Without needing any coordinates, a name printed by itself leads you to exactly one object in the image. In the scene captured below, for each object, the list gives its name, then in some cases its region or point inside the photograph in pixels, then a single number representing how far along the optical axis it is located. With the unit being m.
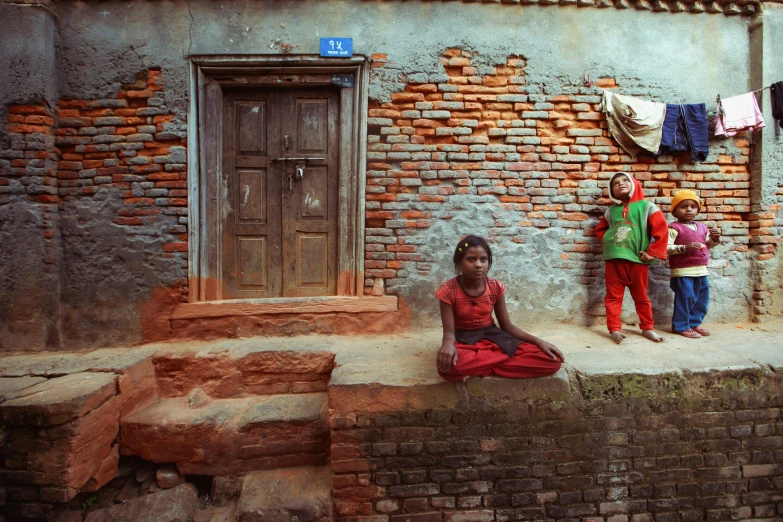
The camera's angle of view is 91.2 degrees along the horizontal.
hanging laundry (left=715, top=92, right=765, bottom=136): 3.75
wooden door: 3.79
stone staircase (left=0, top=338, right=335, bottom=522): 2.45
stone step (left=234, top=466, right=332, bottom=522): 2.39
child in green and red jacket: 3.35
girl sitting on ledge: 2.36
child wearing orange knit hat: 3.51
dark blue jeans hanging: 3.71
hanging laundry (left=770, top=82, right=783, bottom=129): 3.77
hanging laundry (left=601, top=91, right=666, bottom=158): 3.66
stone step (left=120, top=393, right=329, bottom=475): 2.78
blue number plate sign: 3.55
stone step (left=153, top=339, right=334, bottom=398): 3.20
